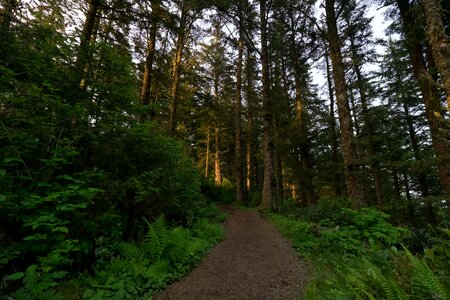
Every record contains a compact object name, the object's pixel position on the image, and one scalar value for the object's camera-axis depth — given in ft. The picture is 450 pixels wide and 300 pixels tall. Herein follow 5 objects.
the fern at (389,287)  6.61
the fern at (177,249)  14.60
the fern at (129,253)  13.29
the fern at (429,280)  5.88
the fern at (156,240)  14.38
